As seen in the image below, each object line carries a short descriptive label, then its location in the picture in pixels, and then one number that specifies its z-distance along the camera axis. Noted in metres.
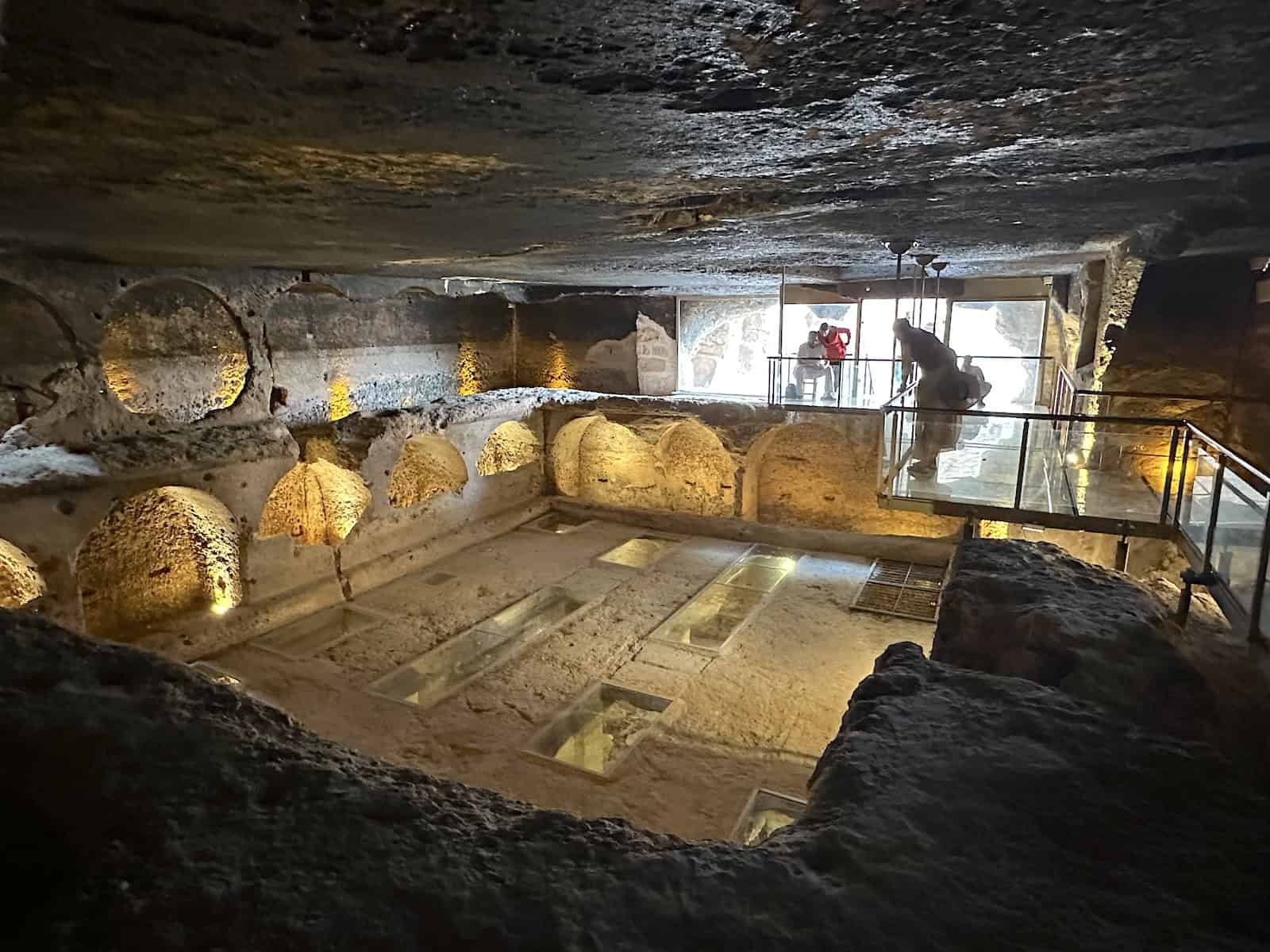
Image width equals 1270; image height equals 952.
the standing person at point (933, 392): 7.73
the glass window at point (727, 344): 15.28
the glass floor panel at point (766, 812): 5.77
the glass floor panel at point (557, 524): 13.53
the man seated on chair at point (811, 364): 12.53
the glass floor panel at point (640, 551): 11.88
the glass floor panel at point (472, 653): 7.86
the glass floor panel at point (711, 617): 9.17
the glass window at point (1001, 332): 21.25
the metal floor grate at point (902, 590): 9.60
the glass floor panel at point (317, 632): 8.79
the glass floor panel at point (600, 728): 6.99
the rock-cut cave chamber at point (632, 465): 1.73
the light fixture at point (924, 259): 7.81
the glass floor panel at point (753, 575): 10.83
